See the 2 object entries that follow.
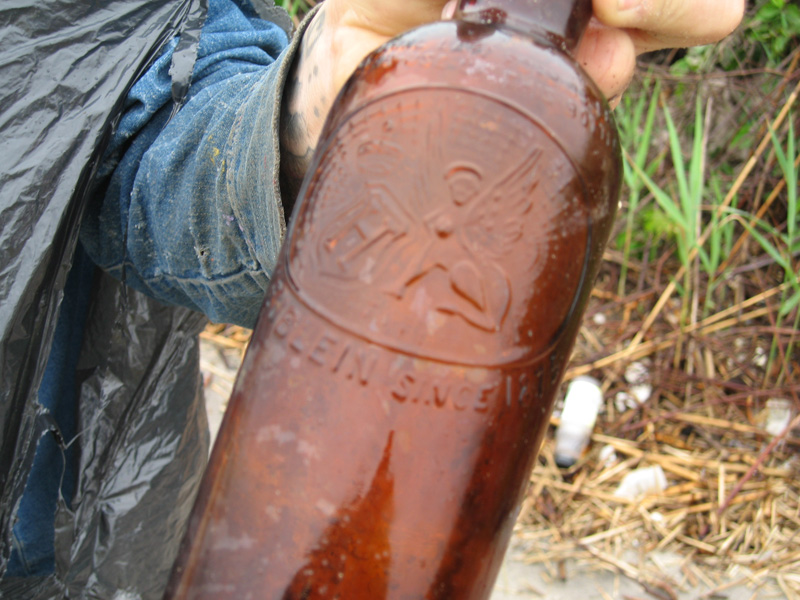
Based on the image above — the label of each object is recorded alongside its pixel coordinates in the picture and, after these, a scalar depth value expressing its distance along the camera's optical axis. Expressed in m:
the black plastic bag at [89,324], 0.97
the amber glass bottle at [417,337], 0.56
